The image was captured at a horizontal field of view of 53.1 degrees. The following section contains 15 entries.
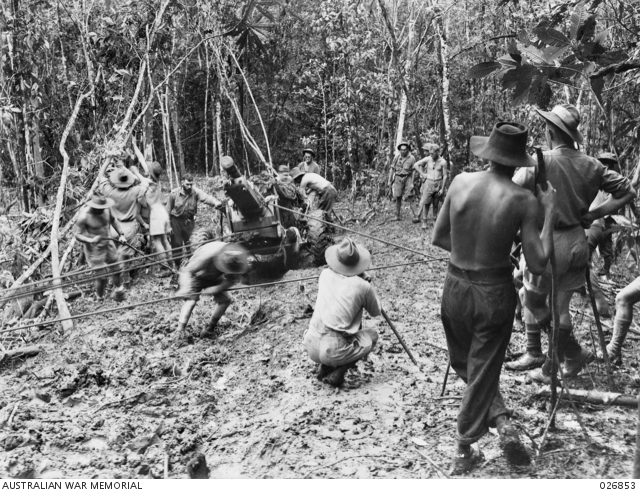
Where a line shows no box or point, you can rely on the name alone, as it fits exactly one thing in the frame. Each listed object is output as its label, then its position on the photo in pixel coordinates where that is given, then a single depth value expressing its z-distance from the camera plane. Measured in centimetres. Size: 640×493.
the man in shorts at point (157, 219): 1006
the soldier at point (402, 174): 1417
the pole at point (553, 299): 354
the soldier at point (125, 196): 984
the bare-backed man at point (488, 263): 349
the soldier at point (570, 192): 429
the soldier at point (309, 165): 1318
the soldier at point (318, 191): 1070
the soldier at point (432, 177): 1317
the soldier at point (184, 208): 1022
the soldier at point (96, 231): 871
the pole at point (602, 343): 436
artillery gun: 873
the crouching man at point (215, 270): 696
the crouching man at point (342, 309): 523
